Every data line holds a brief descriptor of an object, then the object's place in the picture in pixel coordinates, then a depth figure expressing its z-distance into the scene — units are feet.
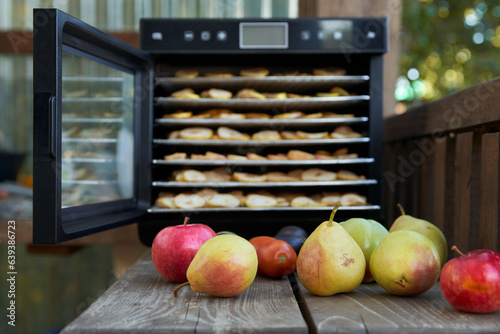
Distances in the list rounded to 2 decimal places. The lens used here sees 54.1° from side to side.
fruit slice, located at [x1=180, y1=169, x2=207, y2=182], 5.59
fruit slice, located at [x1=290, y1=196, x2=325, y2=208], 5.56
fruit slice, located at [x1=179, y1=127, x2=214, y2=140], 5.72
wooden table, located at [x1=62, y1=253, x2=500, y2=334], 2.82
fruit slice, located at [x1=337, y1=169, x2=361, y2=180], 5.65
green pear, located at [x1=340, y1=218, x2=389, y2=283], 3.99
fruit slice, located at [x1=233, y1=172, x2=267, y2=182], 5.65
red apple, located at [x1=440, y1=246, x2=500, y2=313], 3.03
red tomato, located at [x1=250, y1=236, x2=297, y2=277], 4.08
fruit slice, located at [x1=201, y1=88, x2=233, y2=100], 5.78
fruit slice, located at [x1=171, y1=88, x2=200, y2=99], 5.69
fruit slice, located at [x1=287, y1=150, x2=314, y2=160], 5.74
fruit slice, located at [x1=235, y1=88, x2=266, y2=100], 5.74
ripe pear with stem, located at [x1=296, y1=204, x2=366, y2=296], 3.41
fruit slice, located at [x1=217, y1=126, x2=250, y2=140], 5.74
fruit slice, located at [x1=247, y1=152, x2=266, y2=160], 5.73
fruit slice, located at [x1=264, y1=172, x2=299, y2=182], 5.77
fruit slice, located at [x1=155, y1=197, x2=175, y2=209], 5.46
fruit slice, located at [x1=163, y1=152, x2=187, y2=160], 5.66
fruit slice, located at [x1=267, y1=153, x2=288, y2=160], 5.76
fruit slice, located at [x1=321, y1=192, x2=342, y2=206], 5.63
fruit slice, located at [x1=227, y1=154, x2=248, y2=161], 5.66
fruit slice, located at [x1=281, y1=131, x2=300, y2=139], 5.82
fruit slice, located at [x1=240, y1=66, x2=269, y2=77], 5.75
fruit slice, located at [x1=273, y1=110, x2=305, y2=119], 5.76
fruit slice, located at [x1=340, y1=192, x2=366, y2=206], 5.57
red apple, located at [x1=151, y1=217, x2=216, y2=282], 3.84
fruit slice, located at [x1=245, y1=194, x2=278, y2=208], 5.56
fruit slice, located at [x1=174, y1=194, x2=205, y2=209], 5.45
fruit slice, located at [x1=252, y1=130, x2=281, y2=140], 5.75
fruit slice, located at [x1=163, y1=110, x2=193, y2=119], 5.77
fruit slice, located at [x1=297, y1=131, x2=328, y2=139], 5.76
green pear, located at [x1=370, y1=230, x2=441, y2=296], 3.40
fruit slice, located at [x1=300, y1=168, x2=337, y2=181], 5.71
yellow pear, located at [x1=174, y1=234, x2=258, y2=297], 3.37
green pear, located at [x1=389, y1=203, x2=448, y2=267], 4.05
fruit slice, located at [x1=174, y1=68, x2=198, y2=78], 5.79
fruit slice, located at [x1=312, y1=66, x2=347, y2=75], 5.79
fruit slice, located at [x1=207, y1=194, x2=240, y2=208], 5.49
